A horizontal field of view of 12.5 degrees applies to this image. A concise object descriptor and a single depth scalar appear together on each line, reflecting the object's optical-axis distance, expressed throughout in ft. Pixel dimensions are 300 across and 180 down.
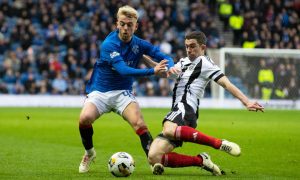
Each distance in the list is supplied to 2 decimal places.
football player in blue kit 56.77
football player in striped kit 53.70
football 53.14
